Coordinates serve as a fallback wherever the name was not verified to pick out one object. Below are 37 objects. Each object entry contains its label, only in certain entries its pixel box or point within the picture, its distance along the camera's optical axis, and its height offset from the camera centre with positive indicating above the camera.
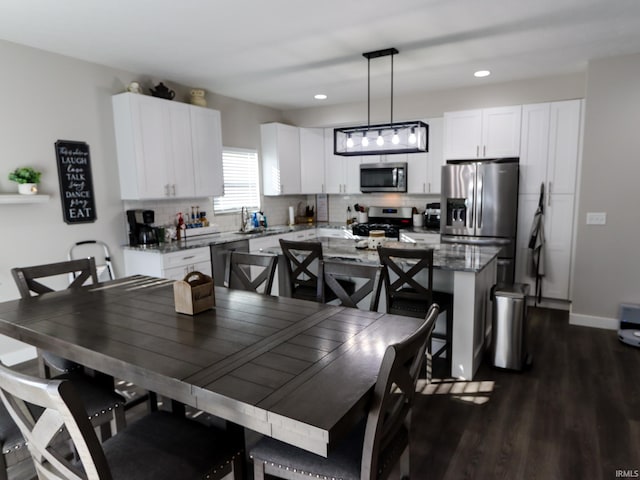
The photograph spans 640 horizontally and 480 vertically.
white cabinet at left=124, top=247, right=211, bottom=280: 3.91 -0.69
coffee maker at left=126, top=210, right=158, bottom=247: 4.15 -0.38
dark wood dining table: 1.17 -0.61
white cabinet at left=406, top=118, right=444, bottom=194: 5.35 +0.32
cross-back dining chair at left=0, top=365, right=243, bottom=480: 1.05 -0.90
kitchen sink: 5.29 -0.52
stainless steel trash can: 3.10 -1.09
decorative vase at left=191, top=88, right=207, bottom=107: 4.64 +1.10
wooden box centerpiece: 1.99 -0.50
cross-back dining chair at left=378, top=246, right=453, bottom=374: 2.73 -0.72
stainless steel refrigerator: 4.65 -0.18
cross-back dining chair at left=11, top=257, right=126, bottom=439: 1.78 -0.90
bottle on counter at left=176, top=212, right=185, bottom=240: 4.59 -0.37
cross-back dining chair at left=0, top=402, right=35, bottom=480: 1.53 -0.94
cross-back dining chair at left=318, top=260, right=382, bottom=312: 2.32 -0.52
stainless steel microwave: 5.65 +0.19
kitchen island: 2.90 -0.76
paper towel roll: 6.32 -0.38
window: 5.39 +0.16
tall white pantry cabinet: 4.52 +0.08
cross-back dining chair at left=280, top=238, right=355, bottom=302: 2.97 -0.59
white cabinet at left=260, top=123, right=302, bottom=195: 5.80 +0.49
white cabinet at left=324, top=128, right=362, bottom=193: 6.13 +0.30
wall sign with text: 3.64 +0.13
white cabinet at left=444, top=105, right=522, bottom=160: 4.76 +0.67
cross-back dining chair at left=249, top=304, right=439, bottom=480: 1.23 -0.89
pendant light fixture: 3.29 +0.44
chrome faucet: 5.56 -0.36
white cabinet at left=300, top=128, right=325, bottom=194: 6.21 +0.49
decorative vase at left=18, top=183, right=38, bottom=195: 3.26 +0.06
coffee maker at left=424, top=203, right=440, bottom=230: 5.48 -0.35
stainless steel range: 5.60 -0.45
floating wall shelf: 3.10 -0.02
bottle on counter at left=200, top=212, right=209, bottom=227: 4.95 -0.33
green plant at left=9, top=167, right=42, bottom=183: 3.25 +0.17
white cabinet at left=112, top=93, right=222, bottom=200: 3.96 +0.49
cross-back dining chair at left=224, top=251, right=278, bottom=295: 2.66 -0.51
